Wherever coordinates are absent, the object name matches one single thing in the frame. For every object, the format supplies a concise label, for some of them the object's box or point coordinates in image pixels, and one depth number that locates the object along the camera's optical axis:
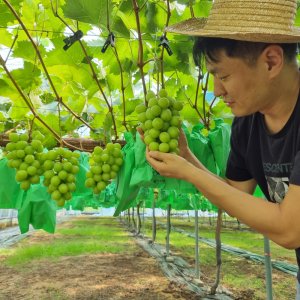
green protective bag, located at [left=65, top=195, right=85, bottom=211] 7.64
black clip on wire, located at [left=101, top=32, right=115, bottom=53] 1.60
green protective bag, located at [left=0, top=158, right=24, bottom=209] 2.13
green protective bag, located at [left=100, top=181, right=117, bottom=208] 6.15
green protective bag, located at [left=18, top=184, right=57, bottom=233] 2.03
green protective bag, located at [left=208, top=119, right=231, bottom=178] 2.09
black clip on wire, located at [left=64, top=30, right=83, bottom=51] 1.61
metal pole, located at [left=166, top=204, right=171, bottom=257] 9.41
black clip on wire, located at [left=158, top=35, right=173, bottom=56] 1.56
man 1.22
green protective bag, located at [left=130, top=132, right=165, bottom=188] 1.71
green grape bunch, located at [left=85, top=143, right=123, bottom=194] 1.78
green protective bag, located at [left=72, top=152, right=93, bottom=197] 2.21
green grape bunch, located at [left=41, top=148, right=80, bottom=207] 1.71
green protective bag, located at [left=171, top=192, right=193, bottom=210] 11.17
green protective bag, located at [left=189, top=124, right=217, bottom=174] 2.04
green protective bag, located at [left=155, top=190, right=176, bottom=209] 7.77
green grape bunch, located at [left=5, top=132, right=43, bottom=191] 1.72
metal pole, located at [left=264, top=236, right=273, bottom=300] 3.82
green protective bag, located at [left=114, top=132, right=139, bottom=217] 1.83
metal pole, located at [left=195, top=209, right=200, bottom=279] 7.02
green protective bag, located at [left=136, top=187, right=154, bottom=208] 5.17
